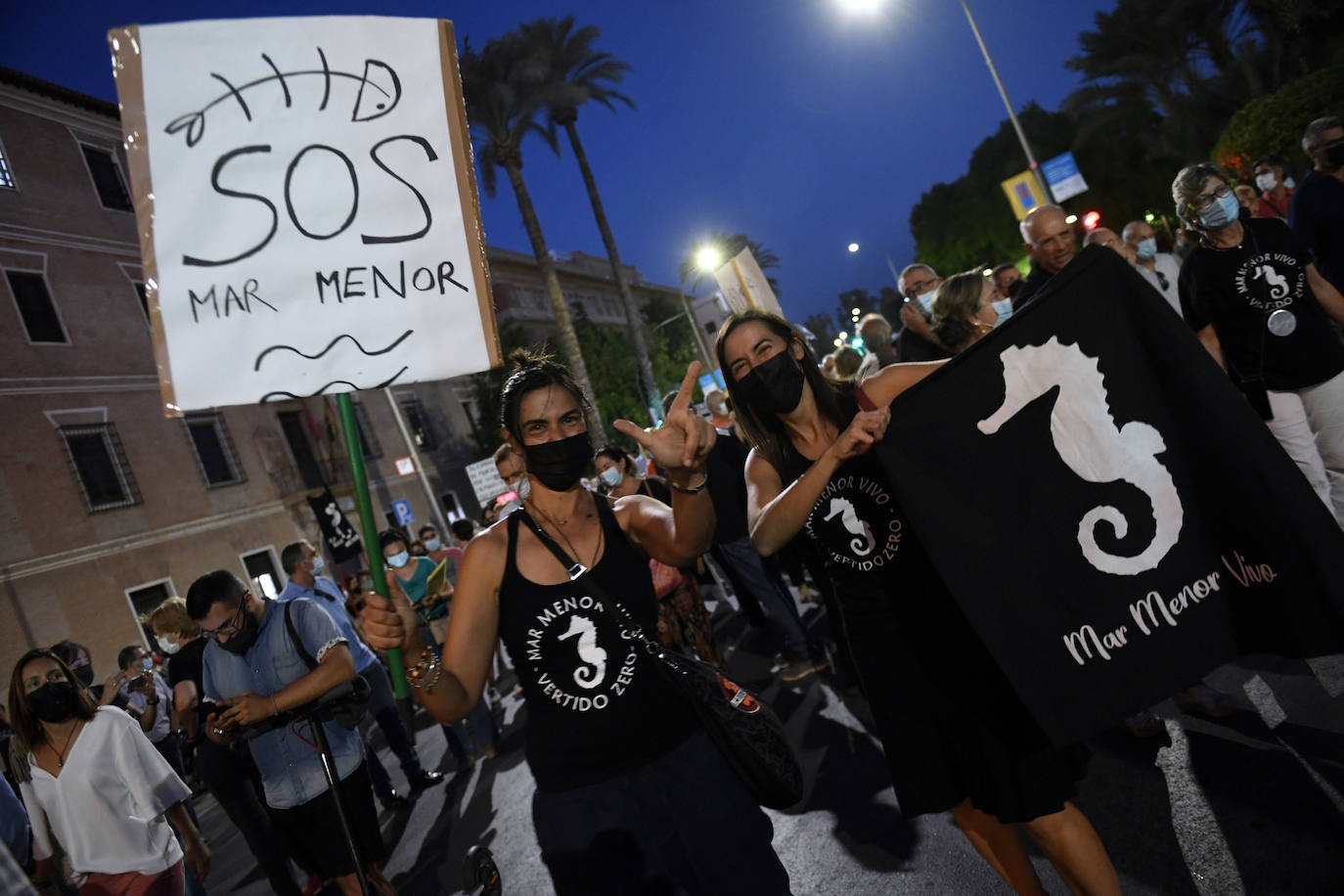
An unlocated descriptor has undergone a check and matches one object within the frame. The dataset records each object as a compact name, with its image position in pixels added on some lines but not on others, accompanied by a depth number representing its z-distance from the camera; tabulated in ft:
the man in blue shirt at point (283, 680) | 11.88
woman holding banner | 7.22
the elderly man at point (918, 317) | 15.59
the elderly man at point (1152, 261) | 19.19
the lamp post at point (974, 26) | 56.08
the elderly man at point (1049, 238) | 12.93
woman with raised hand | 7.02
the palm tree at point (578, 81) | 78.33
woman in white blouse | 11.26
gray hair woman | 12.41
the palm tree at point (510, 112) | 73.00
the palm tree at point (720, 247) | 144.77
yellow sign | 66.95
